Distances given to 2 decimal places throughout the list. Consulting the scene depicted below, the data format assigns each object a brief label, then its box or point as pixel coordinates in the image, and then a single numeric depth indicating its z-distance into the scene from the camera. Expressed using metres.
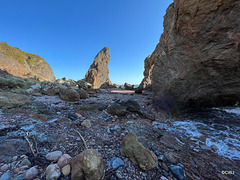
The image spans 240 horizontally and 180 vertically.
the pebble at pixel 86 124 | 2.67
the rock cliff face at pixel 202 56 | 2.99
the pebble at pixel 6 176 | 1.07
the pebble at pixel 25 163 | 1.29
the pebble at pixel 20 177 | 1.08
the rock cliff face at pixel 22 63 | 18.75
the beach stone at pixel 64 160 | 1.33
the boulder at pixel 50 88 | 6.38
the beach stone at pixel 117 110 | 3.77
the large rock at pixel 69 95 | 5.30
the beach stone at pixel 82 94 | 6.15
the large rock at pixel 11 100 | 3.12
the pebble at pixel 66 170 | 1.21
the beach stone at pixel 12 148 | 1.38
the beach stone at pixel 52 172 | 1.14
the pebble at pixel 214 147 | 2.23
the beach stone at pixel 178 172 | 1.44
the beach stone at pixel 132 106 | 4.05
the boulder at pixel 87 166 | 1.17
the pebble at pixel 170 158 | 1.73
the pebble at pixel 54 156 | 1.43
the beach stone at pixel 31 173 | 1.11
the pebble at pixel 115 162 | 1.49
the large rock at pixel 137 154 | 1.52
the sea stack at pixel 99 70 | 34.41
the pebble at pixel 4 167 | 1.17
